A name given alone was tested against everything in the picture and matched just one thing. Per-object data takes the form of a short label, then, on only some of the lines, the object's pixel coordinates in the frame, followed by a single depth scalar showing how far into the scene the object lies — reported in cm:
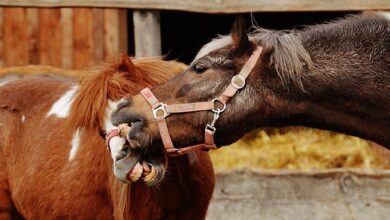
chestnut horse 705
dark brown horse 641
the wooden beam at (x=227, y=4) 1059
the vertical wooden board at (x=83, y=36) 1120
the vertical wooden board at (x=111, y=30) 1110
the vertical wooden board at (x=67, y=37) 1127
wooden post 1097
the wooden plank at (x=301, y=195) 1038
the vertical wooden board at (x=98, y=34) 1113
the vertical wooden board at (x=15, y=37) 1140
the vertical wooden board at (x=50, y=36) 1135
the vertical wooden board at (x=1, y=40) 1145
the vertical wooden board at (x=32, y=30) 1140
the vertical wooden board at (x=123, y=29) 1120
